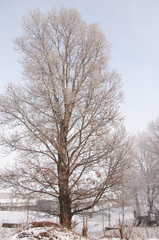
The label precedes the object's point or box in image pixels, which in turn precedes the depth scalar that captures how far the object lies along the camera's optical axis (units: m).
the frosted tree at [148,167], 19.27
